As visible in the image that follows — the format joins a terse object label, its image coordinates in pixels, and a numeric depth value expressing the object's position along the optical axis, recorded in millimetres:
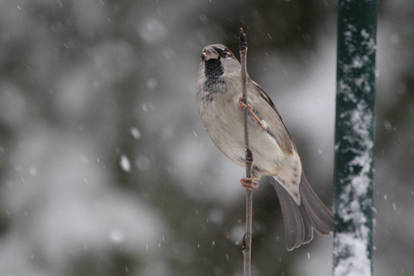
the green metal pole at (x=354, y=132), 2879
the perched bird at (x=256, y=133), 4431
